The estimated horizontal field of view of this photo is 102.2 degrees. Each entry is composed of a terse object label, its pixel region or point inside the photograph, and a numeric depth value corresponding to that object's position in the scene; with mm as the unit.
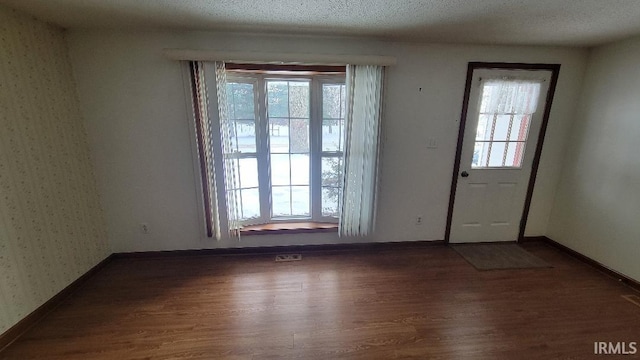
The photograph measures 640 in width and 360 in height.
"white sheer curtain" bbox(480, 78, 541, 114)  2736
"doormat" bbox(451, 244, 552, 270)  2660
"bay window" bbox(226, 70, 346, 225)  2646
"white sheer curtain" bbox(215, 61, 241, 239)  2391
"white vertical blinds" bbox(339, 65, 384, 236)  2508
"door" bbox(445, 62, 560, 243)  2672
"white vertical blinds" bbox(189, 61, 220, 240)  2363
